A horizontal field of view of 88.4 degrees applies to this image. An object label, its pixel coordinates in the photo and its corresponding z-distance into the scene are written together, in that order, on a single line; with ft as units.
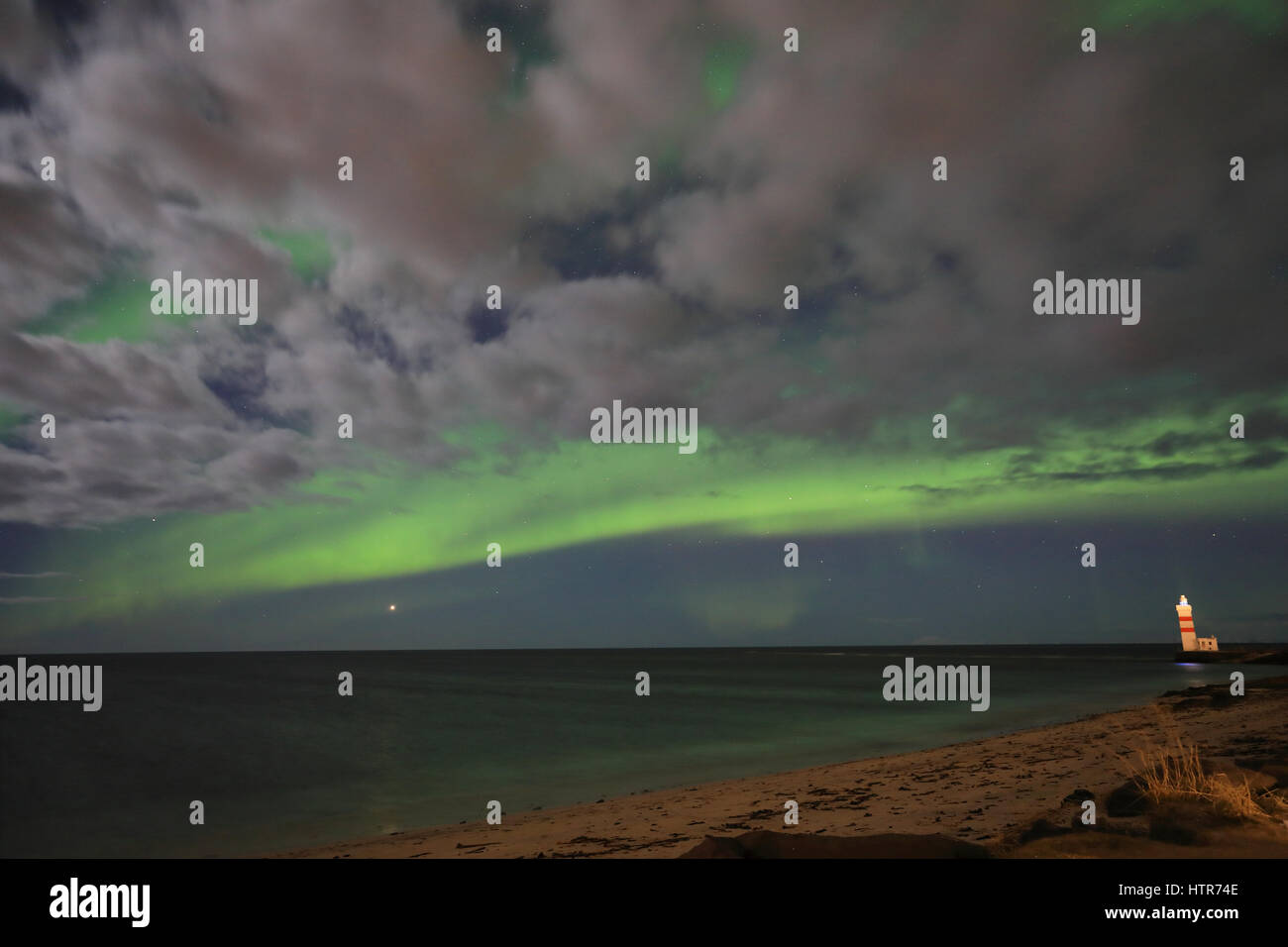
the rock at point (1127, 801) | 34.09
